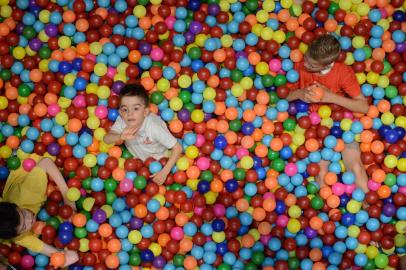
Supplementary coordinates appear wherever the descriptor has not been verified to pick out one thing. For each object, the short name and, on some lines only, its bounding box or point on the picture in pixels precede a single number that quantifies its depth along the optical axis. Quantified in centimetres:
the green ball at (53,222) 224
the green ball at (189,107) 243
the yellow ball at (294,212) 226
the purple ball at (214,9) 254
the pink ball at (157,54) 246
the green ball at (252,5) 254
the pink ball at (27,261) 221
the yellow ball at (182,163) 234
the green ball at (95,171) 238
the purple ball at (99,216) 225
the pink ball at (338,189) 228
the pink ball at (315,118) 238
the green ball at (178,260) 223
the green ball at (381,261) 220
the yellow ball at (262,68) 244
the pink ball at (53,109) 240
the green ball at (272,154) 238
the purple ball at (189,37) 251
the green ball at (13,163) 234
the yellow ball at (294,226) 224
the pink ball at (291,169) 233
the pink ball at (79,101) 241
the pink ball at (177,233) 226
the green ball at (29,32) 254
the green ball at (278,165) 235
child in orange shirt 226
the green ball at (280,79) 241
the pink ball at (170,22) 253
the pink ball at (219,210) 227
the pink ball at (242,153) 236
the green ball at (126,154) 240
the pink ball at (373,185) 228
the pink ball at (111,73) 246
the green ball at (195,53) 247
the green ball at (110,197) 234
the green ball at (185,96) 243
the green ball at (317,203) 228
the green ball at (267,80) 242
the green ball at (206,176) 235
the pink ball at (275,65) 245
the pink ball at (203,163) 235
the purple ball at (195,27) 250
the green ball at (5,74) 249
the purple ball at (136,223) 229
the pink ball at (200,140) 239
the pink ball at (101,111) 239
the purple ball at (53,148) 237
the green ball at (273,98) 241
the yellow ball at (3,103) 244
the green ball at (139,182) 230
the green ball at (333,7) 254
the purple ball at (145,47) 247
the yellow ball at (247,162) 234
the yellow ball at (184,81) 242
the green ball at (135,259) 224
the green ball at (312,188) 232
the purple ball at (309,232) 227
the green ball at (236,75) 242
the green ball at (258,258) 221
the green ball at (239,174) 233
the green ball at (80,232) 226
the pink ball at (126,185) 232
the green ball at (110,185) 232
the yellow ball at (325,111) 238
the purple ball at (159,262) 223
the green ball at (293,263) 219
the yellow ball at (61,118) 238
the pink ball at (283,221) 227
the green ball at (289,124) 237
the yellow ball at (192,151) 237
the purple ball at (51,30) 251
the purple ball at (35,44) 252
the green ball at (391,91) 239
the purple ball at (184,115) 239
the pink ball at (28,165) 233
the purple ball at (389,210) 223
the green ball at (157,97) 238
